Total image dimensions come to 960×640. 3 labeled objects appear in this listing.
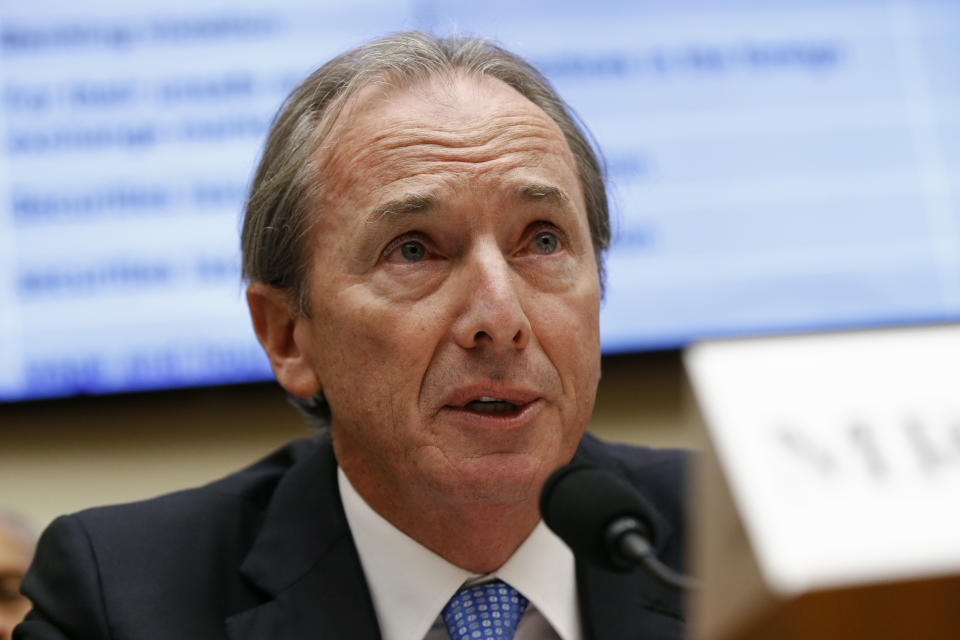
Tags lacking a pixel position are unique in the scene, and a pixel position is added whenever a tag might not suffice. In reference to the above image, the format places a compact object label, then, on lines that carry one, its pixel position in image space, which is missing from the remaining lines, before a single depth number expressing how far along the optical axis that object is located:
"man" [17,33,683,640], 2.15
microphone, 1.99
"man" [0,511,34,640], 2.30
